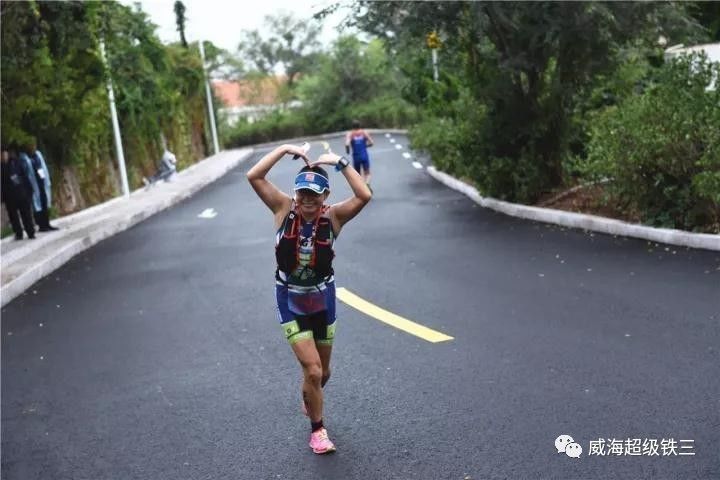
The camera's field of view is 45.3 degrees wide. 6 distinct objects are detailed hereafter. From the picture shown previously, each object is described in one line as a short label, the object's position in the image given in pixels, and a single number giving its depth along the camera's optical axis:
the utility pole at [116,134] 21.91
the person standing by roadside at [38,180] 16.08
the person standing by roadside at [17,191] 15.42
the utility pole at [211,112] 45.33
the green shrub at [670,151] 10.26
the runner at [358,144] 20.48
